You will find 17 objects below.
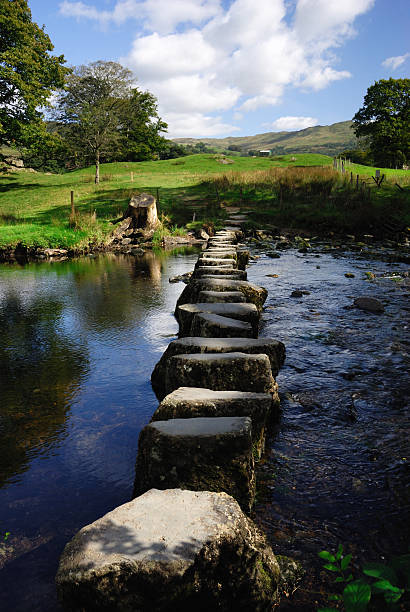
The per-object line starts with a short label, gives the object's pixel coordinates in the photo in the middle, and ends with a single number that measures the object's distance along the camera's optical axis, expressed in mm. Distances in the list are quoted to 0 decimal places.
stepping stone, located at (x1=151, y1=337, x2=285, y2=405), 4576
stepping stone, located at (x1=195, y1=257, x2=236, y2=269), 9516
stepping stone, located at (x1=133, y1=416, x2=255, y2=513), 2938
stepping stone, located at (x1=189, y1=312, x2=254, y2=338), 5344
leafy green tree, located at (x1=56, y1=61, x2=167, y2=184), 43031
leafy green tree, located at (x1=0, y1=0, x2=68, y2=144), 27984
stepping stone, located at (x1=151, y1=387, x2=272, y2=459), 3441
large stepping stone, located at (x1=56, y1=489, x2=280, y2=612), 1993
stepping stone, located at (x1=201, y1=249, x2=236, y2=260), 10648
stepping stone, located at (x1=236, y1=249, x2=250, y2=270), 12366
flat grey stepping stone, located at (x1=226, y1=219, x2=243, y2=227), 25906
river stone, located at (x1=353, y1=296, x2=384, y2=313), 9375
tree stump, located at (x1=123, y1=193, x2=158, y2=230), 23172
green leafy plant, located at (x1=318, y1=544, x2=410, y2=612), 1793
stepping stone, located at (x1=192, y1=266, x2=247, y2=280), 8670
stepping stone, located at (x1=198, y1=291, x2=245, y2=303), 6676
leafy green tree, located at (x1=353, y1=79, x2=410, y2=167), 56000
